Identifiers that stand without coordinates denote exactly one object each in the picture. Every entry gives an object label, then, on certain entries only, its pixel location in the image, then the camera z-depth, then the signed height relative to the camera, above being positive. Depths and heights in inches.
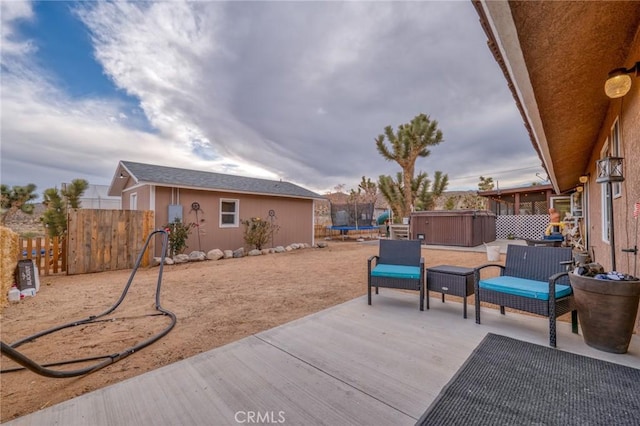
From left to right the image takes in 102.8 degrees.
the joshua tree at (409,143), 570.9 +174.0
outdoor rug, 56.9 -44.5
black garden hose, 47.3 -48.5
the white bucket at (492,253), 300.8 -40.8
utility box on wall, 320.2 +6.4
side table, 117.6 -29.9
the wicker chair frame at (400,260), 127.9 -24.0
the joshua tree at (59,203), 384.5 +24.8
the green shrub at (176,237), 303.3 -22.5
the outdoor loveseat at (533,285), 92.6 -27.0
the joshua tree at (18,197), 452.8 +37.3
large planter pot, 81.1 -30.3
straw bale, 152.3 -26.3
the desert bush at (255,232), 380.2 -20.6
